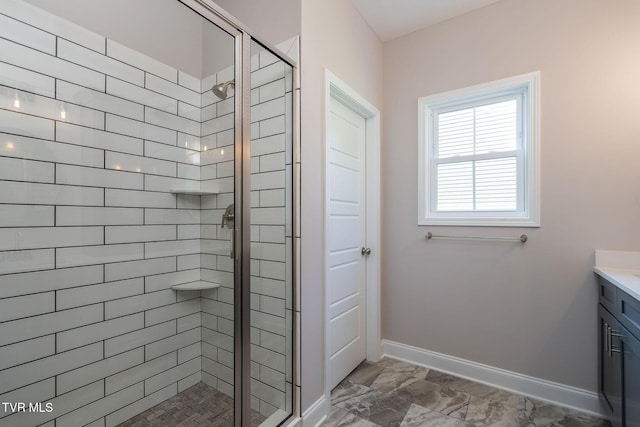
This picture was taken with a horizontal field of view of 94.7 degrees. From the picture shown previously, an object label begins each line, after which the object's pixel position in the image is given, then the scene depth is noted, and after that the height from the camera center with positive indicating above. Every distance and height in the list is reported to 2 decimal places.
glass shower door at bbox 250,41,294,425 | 1.52 -0.12
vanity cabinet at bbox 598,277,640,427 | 1.24 -0.67
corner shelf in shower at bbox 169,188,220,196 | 1.65 +0.13
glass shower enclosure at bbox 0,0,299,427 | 1.29 -0.02
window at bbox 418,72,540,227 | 2.00 +0.44
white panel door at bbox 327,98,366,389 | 2.08 -0.19
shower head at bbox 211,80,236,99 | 1.50 +0.67
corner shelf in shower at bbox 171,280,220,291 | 1.64 -0.41
